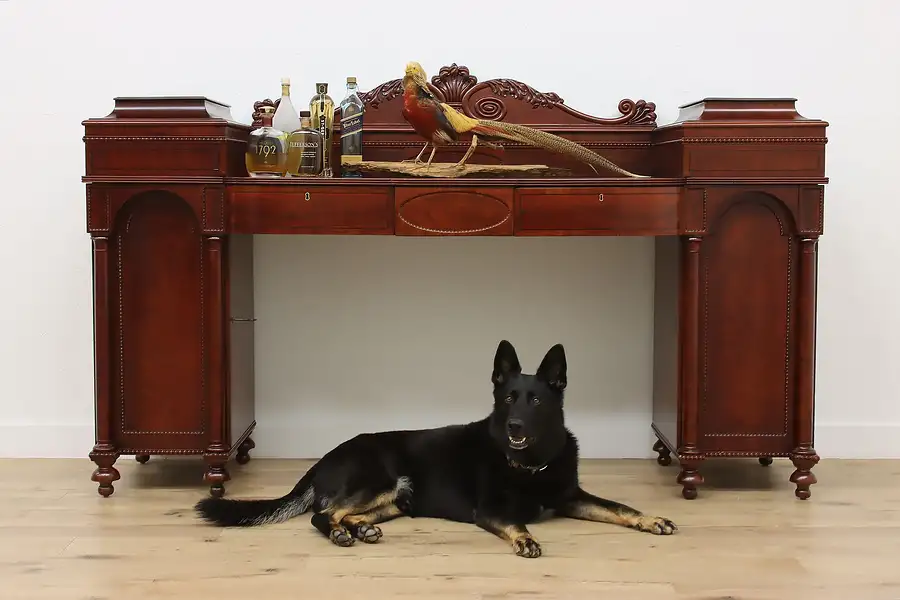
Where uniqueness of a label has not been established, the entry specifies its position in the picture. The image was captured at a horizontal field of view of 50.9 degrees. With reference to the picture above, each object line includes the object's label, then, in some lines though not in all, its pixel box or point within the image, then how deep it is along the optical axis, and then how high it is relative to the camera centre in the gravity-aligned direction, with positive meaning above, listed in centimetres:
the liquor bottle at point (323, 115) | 318 +48
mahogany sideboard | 289 +7
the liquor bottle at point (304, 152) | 306 +35
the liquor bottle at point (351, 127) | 316 +44
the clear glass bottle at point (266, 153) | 299 +33
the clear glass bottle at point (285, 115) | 323 +49
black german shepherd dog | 259 -62
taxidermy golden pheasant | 307 +44
